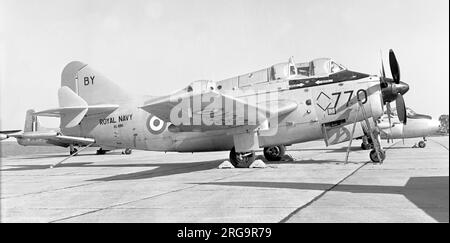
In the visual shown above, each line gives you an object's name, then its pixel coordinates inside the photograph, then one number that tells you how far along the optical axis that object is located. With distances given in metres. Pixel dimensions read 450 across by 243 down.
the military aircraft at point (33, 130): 36.98
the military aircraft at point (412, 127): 27.55
